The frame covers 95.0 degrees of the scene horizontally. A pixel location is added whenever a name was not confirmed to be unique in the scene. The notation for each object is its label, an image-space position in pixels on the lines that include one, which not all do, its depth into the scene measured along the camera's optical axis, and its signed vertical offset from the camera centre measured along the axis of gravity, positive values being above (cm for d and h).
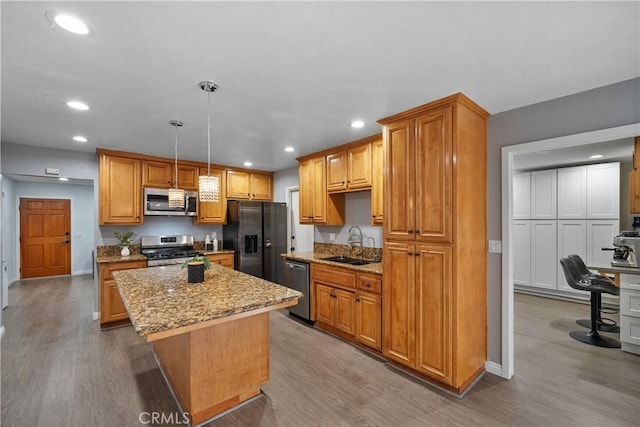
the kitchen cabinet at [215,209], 507 +10
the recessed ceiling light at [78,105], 252 +96
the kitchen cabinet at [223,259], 484 -74
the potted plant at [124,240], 442 -38
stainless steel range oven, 421 -57
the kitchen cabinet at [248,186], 548 +57
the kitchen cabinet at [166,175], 452 +65
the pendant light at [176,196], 300 +20
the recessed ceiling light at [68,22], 143 +98
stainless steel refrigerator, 508 -39
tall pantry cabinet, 236 -23
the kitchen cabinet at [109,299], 381 -110
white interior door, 552 -28
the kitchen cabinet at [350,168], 361 +60
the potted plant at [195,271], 241 -47
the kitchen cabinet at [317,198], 420 +24
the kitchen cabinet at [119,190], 416 +37
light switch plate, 264 -29
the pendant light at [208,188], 259 +24
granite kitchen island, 170 -85
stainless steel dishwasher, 392 -93
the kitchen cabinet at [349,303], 306 -102
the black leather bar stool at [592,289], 334 -90
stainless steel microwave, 450 +17
